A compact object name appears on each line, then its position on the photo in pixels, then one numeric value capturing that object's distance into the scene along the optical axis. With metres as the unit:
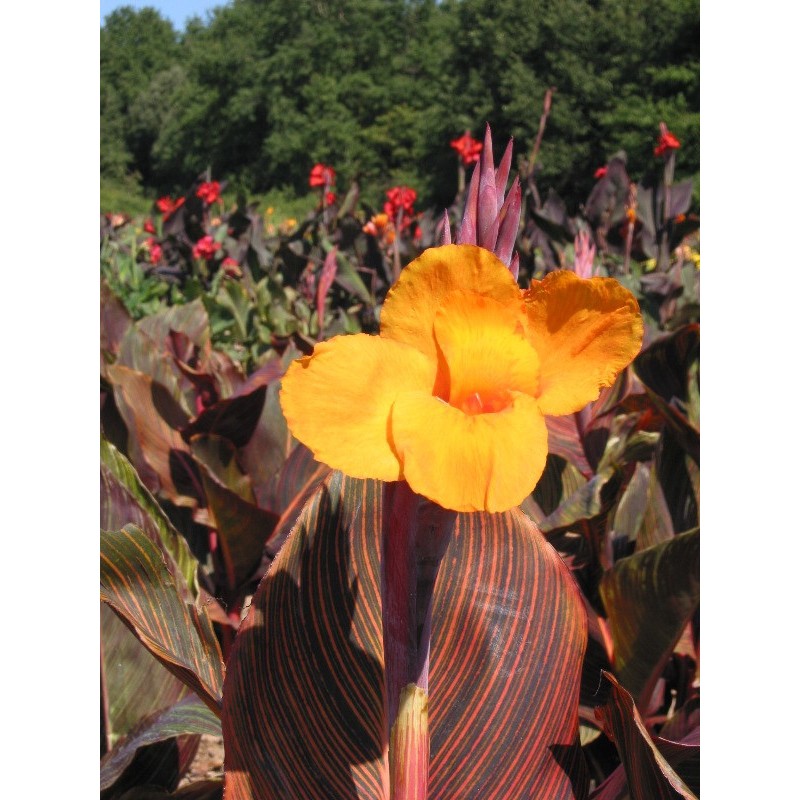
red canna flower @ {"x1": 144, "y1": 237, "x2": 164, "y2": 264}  4.81
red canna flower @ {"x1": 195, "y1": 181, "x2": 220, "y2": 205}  4.61
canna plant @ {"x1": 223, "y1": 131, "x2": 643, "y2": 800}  0.37
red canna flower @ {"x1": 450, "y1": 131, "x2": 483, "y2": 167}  3.83
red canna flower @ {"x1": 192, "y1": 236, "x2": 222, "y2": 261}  4.03
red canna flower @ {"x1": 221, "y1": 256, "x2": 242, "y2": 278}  4.05
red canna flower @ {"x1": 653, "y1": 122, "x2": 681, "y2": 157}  3.41
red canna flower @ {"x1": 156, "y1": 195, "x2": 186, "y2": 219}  4.77
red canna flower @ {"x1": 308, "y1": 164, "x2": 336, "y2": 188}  4.76
